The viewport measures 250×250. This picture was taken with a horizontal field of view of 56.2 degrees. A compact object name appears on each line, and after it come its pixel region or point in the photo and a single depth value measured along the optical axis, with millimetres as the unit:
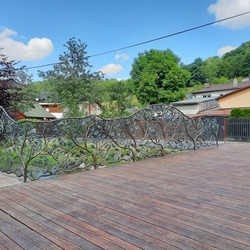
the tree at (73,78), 13375
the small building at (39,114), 22408
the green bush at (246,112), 11681
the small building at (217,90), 25295
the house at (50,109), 31288
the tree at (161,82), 26859
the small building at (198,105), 20703
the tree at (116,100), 16344
